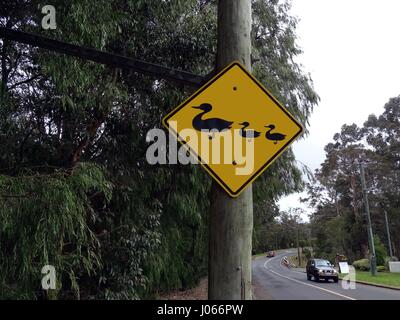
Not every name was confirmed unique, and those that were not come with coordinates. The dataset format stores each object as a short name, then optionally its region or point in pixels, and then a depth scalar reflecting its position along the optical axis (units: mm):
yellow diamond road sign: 3340
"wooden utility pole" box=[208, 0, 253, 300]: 3129
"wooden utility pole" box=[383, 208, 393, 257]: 50000
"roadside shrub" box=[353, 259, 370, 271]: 42156
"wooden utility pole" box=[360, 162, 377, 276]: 30822
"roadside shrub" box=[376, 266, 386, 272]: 39406
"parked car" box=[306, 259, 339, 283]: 29203
